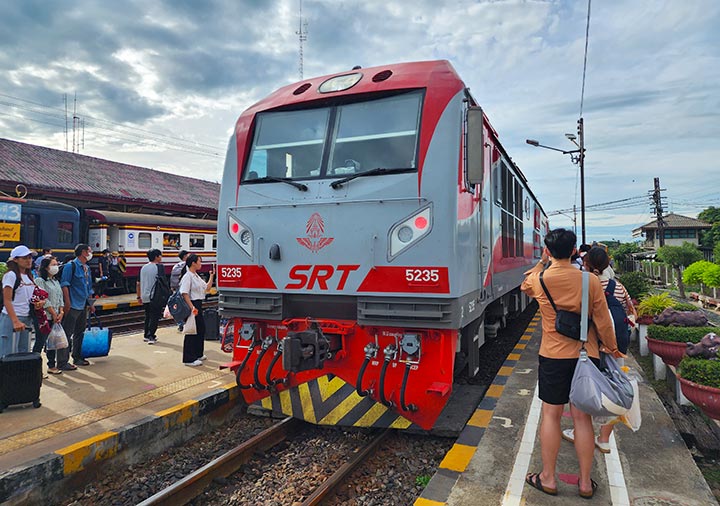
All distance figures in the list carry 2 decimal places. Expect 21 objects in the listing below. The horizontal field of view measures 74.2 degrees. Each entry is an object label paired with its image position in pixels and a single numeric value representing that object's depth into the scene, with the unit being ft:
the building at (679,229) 151.17
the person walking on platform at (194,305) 21.52
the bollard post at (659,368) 19.74
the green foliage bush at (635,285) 33.40
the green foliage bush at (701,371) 12.60
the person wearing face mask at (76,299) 20.59
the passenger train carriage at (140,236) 55.11
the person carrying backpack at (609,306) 12.31
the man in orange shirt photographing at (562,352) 10.19
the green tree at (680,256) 66.52
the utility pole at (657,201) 116.67
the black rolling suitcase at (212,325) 27.14
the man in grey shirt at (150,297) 26.50
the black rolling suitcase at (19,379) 15.26
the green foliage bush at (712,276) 43.75
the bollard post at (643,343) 24.13
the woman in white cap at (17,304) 16.71
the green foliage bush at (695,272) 45.83
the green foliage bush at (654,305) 24.79
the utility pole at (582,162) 79.61
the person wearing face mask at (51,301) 18.74
